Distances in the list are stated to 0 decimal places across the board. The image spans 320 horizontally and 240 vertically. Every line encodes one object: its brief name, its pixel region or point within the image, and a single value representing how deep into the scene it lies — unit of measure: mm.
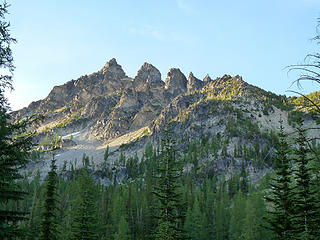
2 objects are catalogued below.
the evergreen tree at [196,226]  58019
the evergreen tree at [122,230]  53500
